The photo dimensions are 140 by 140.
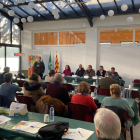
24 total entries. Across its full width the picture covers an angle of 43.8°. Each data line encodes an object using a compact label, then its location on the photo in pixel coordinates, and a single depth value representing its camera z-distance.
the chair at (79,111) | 3.07
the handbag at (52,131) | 1.94
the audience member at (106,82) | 4.87
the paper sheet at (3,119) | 2.46
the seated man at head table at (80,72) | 8.66
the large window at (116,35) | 9.07
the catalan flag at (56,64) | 10.58
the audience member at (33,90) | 3.80
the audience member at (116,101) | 2.95
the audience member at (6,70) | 6.58
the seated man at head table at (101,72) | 8.27
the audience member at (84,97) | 3.24
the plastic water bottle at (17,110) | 2.71
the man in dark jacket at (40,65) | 9.83
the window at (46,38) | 10.95
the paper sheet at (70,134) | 2.01
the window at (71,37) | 10.15
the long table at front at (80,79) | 6.89
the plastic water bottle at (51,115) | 2.56
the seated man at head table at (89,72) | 8.06
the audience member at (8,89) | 4.01
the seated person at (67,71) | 8.91
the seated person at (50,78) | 5.68
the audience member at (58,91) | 3.65
